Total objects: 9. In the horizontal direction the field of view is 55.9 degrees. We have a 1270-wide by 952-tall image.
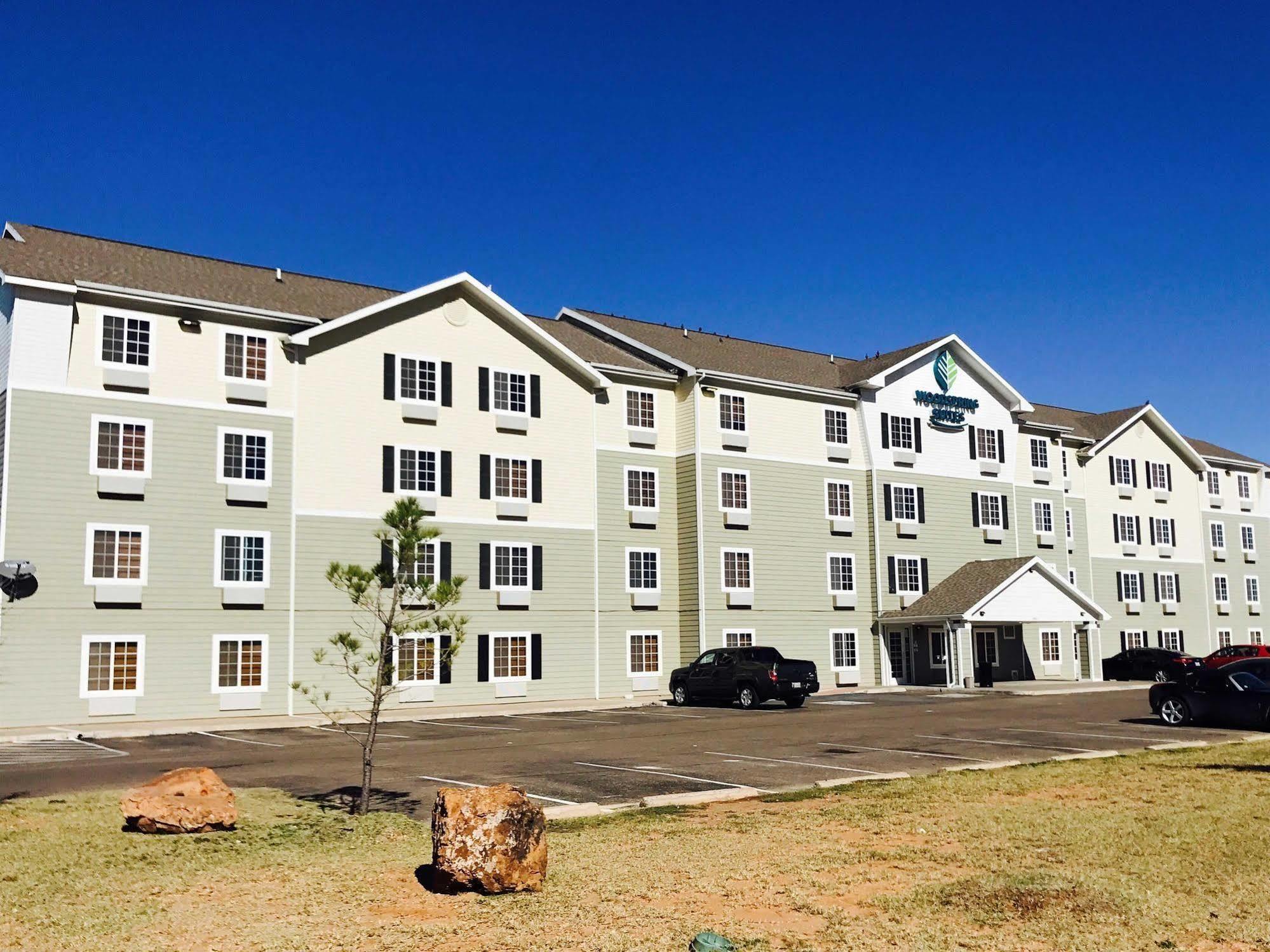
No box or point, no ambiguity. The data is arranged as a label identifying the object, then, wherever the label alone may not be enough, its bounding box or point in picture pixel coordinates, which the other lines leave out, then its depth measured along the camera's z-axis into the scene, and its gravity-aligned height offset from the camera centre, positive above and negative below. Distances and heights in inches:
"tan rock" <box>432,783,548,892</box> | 365.4 -65.4
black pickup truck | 1318.9 -56.4
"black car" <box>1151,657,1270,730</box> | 924.0 -60.2
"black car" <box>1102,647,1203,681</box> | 1958.7 -67.4
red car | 1809.8 -51.3
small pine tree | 529.7 +19.7
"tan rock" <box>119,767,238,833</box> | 480.4 -68.1
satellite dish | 1101.1 +56.8
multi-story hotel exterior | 1200.2 +173.9
